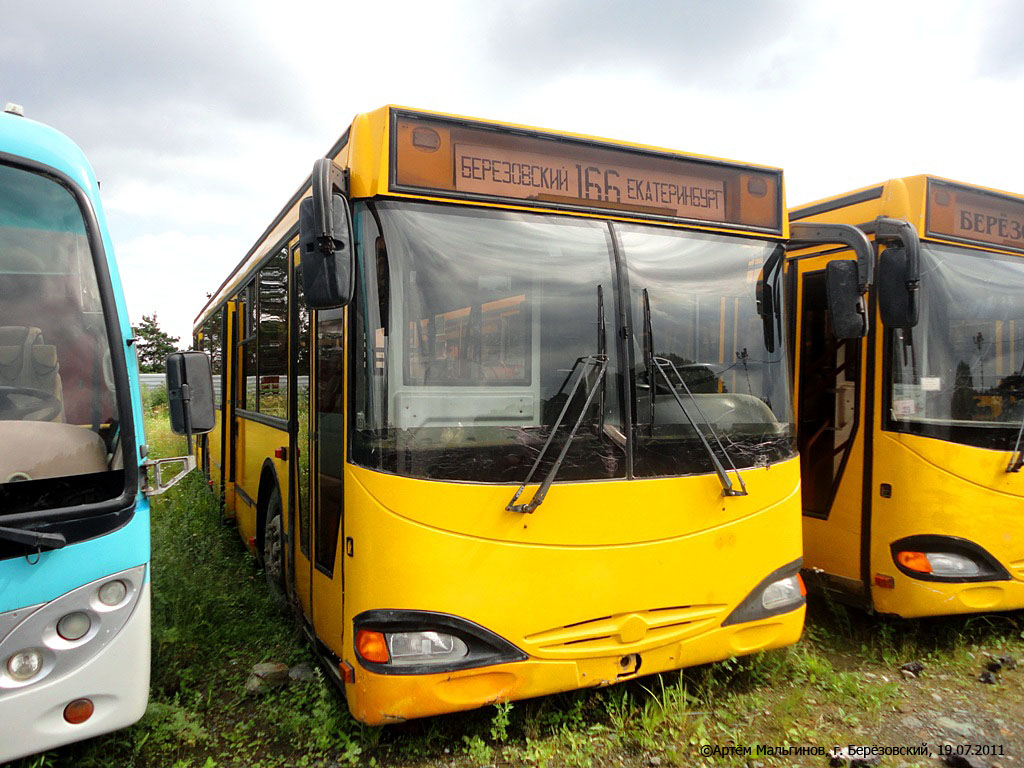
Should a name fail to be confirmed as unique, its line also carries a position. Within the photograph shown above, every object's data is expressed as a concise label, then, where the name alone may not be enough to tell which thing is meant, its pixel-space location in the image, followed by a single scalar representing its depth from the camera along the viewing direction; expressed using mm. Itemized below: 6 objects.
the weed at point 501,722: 3180
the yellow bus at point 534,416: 3021
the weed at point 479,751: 3227
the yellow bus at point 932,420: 4398
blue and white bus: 2465
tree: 47250
